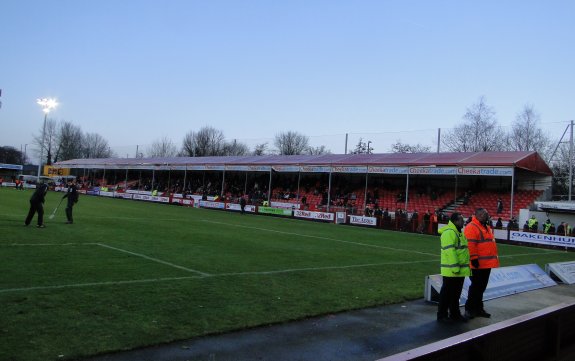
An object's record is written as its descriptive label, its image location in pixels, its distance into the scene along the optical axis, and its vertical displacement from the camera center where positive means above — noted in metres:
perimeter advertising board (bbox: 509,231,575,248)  22.27 -1.20
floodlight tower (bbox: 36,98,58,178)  43.66 +7.30
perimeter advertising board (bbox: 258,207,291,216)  35.84 -1.11
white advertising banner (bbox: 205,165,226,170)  43.75 +2.46
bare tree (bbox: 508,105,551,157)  48.94 +8.04
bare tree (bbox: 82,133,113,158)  110.31 +8.85
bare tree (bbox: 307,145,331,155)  89.26 +9.59
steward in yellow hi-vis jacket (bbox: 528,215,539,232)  24.70 -0.53
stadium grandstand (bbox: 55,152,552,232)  29.86 +1.69
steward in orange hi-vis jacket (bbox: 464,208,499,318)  7.23 -0.73
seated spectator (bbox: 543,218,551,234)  24.07 -0.63
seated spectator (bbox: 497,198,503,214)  29.69 +0.36
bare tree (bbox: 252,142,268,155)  86.67 +8.64
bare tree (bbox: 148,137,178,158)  104.68 +8.54
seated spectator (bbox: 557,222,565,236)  24.03 -0.69
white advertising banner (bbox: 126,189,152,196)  48.50 -0.46
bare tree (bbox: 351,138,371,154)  77.62 +9.01
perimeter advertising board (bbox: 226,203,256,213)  37.99 -1.08
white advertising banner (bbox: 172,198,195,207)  42.94 -1.00
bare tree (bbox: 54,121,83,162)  103.81 +8.80
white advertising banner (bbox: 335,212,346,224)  31.88 -1.10
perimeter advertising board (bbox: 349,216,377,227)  30.20 -1.18
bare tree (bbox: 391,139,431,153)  65.69 +8.29
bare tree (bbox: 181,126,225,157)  99.56 +10.52
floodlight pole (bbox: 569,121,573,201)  29.77 +4.20
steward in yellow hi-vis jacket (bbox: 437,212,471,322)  6.96 -0.87
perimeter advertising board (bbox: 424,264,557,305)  8.55 -1.49
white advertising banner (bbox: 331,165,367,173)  34.40 +2.47
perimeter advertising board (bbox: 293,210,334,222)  32.38 -1.13
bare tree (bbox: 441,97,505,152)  53.53 +8.45
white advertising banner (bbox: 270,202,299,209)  37.61 -0.62
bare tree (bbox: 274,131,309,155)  96.69 +11.51
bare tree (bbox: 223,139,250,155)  94.41 +9.24
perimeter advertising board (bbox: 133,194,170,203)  45.86 -0.99
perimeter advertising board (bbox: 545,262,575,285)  11.55 -1.42
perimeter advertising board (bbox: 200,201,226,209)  40.59 -1.05
